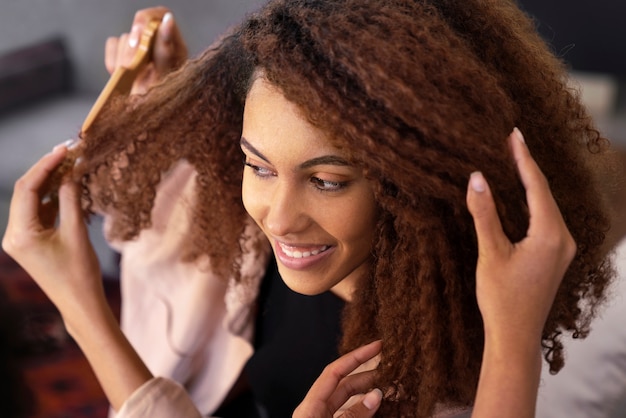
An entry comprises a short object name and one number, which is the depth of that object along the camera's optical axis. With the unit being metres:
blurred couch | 1.23
